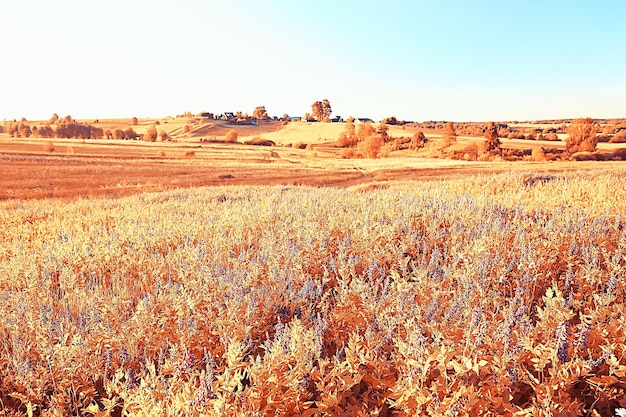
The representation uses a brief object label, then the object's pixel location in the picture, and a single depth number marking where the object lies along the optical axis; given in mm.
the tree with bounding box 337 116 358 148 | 81431
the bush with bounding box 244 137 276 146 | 87812
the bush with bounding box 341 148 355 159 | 71094
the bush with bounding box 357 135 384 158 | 70438
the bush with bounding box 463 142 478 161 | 57953
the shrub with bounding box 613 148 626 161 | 51931
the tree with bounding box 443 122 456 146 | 66200
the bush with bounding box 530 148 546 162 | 51531
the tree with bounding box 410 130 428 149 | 71500
